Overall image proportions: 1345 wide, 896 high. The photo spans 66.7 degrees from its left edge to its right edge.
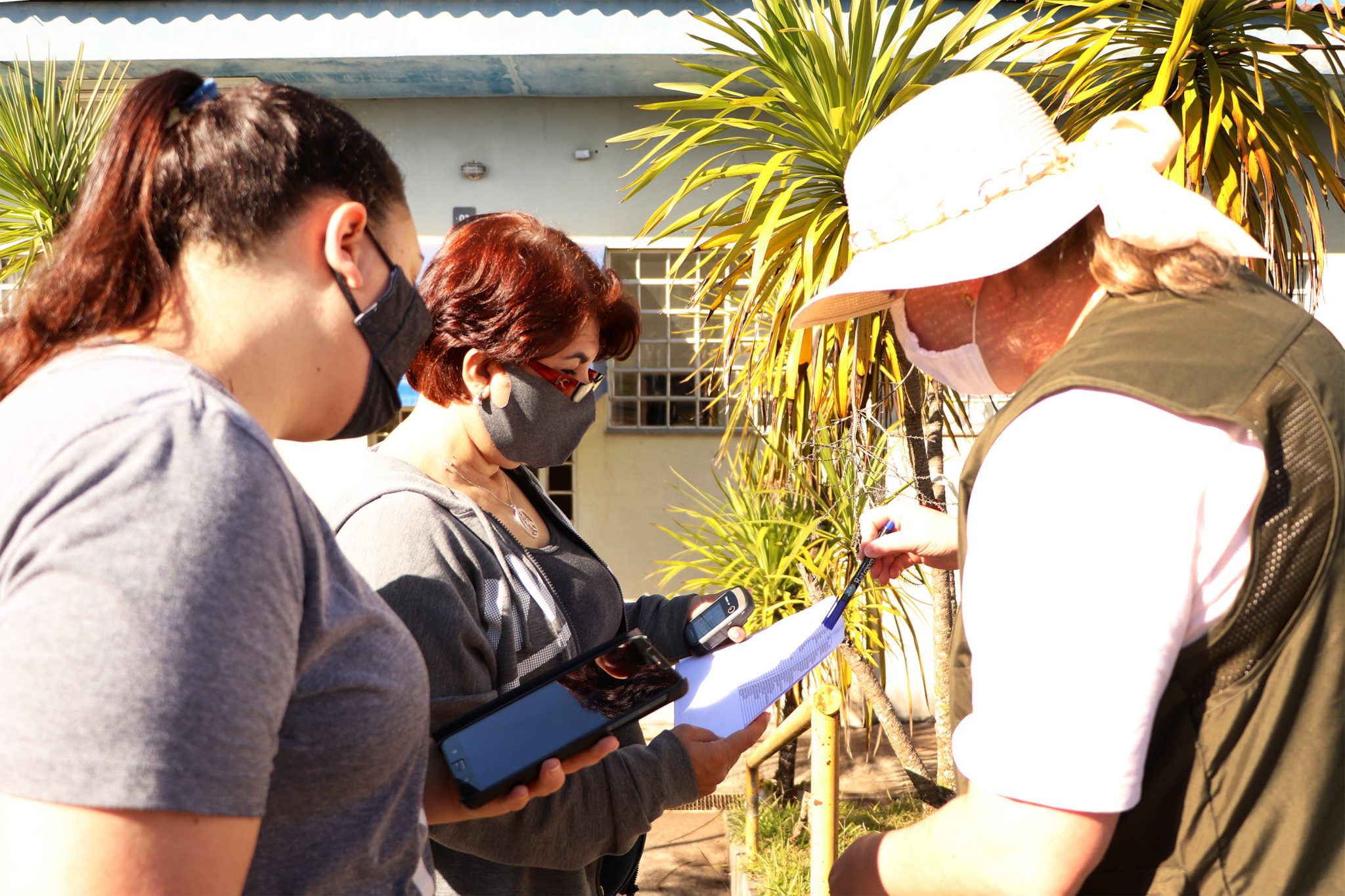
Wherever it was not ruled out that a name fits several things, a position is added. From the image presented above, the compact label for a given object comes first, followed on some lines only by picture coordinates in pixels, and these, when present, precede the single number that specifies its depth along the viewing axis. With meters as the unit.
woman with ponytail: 0.76
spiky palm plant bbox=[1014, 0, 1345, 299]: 3.48
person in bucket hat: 1.00
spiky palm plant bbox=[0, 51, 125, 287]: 5.08
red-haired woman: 1.66
